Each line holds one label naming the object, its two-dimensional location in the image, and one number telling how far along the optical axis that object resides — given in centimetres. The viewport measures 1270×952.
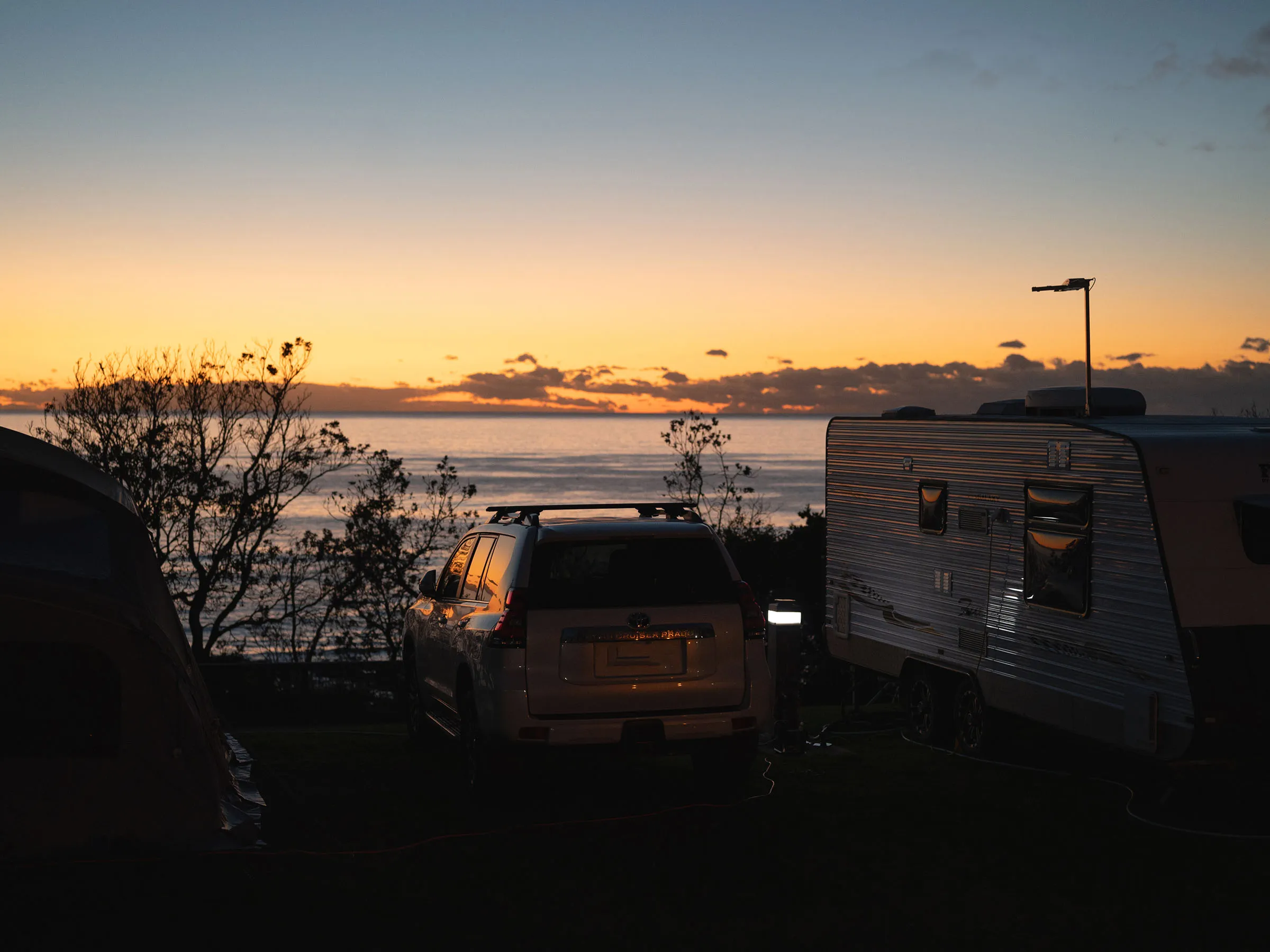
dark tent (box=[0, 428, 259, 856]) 629
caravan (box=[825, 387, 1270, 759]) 772
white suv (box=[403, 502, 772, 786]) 768
